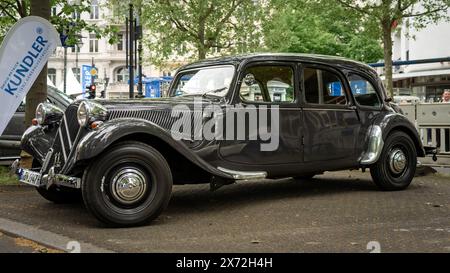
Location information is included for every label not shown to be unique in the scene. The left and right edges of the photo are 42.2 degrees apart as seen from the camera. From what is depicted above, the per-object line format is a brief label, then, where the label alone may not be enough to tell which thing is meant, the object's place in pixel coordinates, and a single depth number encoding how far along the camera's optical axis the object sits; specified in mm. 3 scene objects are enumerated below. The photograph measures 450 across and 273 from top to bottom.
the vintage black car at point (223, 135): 5777
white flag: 8445
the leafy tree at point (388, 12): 12969
